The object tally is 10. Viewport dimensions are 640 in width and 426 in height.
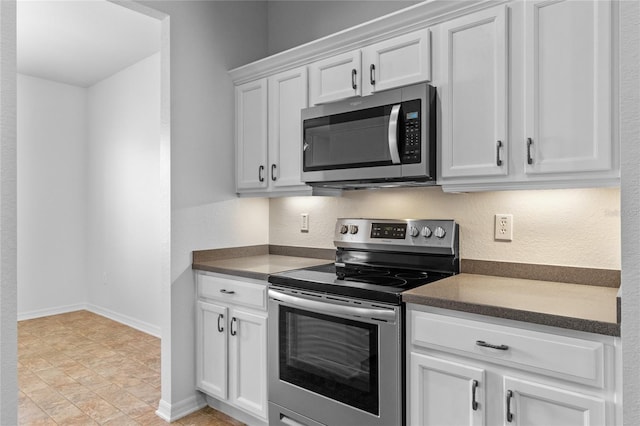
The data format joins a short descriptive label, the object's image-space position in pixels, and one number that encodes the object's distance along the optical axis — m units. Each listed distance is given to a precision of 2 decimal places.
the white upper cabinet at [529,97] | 1.62
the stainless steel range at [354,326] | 1.81
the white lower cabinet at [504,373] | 1.37
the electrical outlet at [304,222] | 2.99
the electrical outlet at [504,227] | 2.09
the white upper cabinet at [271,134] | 2.63
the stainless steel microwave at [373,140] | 2.01
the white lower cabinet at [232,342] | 2.36
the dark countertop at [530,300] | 1.38
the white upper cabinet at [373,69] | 2.07
